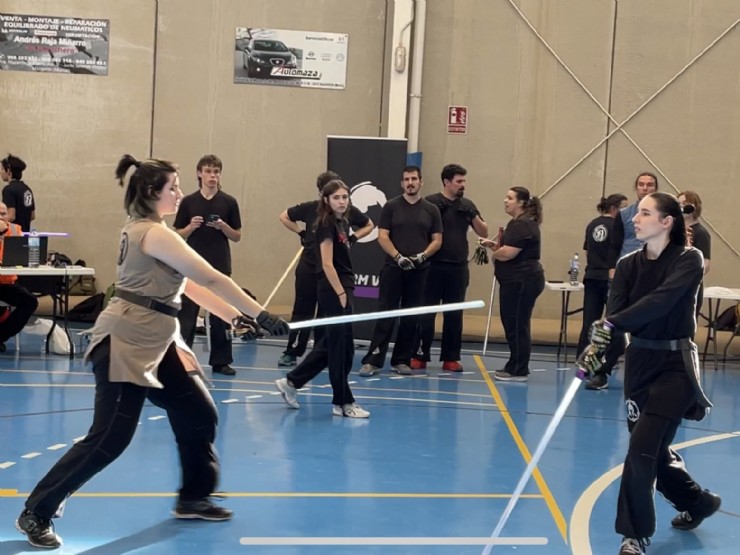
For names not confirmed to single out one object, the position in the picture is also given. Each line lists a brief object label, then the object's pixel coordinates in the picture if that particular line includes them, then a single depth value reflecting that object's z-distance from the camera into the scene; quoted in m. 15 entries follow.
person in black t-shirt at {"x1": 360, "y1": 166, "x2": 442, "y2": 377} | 10.14
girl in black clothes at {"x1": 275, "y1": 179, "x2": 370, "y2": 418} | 7.81
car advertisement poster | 14.05
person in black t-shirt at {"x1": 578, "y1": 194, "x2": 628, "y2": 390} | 10.44
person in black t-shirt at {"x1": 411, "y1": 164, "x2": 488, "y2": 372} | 10.42
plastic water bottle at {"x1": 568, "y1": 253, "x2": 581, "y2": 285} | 12.12
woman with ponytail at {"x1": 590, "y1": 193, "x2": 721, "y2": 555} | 4.96
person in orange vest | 10.31
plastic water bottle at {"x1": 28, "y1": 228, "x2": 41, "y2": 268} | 10.19
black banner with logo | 11.50
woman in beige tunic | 4.82
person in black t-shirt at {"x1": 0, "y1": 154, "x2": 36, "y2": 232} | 11.95
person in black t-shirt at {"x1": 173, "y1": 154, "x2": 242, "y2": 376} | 9.42
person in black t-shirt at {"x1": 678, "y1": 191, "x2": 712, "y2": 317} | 8.12
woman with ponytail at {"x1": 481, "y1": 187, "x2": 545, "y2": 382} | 10.02
